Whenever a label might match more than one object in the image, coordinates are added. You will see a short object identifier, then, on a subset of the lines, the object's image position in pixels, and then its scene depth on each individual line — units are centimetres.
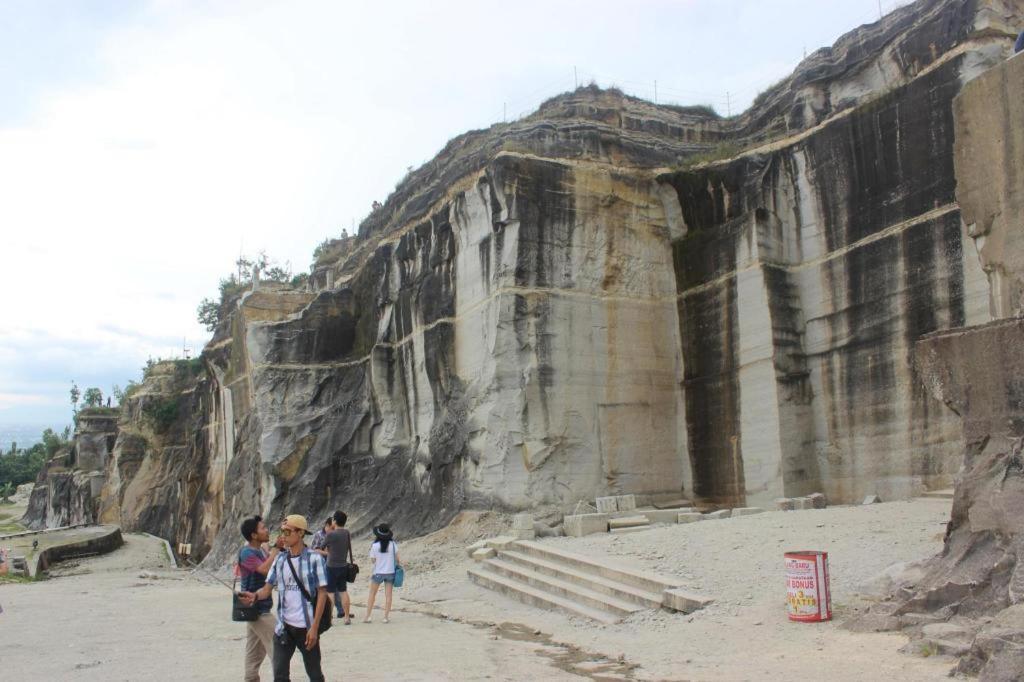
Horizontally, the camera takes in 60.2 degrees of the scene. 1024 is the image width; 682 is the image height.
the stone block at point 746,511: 1556
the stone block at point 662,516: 1638
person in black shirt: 1130
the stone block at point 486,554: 1583
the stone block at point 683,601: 986
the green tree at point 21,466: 9519
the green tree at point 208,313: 5350
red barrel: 842
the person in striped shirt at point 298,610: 607
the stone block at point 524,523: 1605
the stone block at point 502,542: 1576
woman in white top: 1206
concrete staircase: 1085
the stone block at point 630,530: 1544
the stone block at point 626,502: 1731
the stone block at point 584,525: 1584
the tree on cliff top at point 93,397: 8156
